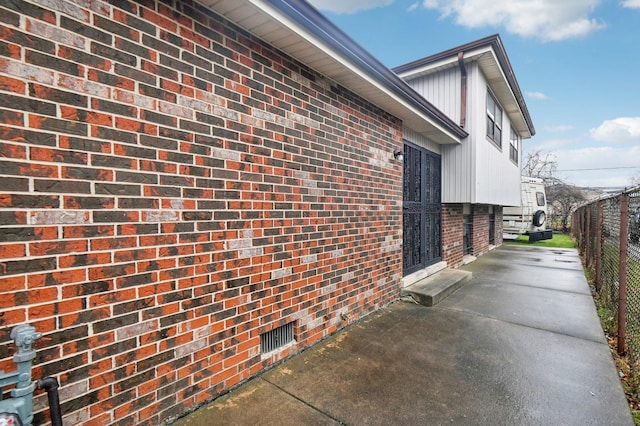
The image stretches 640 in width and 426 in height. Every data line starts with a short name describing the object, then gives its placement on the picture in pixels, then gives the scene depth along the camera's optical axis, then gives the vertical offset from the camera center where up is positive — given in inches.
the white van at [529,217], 573.9 -19.9
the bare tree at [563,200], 822.5 +18.6
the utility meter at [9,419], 47.9 -33.9
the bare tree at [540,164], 1135.6 +163.7
